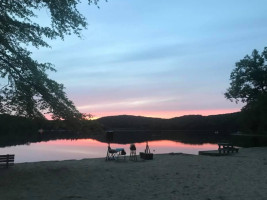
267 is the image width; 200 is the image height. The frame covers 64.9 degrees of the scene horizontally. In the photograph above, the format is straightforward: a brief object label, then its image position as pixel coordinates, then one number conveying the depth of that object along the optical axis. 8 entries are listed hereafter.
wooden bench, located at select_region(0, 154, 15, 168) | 10.70
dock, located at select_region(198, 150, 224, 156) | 15.35
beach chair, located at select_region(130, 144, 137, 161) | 13.39
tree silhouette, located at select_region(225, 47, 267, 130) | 32.15
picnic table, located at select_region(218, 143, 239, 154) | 15.66
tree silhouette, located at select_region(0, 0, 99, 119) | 8.65
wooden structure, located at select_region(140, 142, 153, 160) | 13.44
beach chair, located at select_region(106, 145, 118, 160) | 13.01
